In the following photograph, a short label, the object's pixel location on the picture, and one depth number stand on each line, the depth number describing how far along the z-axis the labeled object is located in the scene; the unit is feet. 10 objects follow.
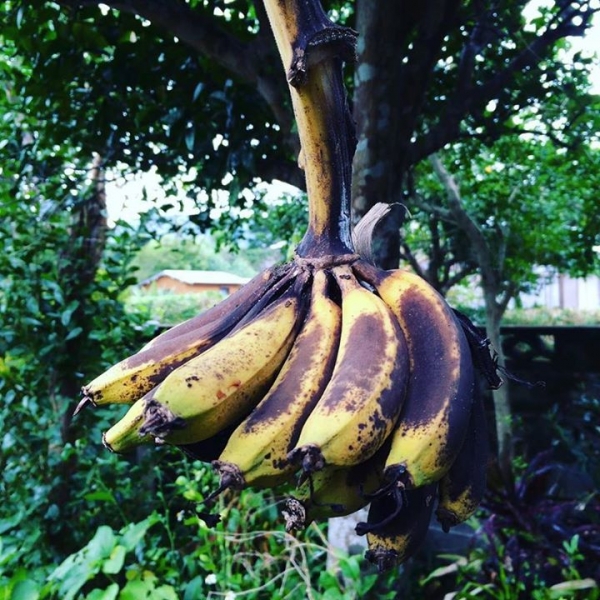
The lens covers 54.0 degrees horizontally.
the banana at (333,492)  1.57
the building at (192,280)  45.68
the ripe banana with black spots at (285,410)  1.59
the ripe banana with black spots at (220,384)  1.54
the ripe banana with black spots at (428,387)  1.51
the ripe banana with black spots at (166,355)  1.97
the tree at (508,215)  9.48
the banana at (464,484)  1.83
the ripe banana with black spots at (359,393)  1.46
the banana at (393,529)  1.62
